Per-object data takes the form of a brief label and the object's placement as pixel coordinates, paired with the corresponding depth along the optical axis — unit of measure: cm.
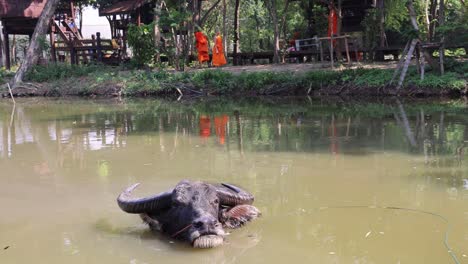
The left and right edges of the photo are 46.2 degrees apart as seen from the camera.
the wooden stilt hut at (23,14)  2553
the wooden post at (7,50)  2798
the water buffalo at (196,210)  455
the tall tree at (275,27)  2242
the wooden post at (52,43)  2771
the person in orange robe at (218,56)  2348
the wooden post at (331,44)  1888
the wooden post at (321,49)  2116
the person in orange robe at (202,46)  2296
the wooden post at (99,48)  2623
